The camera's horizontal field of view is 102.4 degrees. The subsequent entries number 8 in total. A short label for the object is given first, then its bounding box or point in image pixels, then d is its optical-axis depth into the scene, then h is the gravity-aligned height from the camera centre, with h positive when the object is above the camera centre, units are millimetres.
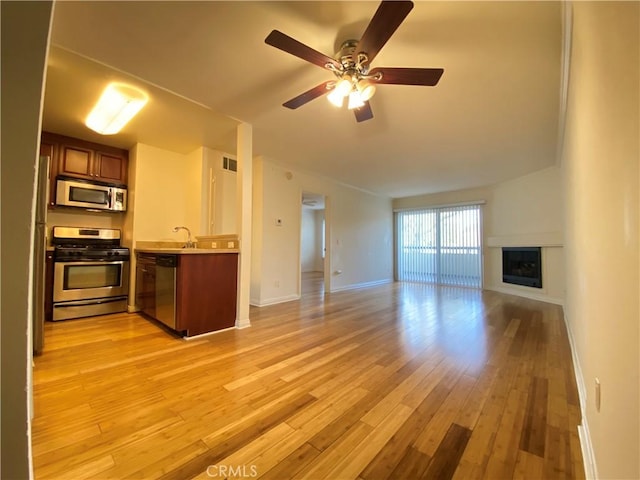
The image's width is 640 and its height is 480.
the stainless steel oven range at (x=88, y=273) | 3152 -358
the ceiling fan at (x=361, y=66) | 1352 +1201
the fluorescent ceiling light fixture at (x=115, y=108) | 2447 +1438
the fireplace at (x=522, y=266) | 4781 -379
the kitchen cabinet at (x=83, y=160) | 3305 +1192
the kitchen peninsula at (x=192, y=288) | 2629 -465
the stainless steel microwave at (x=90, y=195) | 3336 +692
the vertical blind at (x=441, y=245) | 6145 +38
